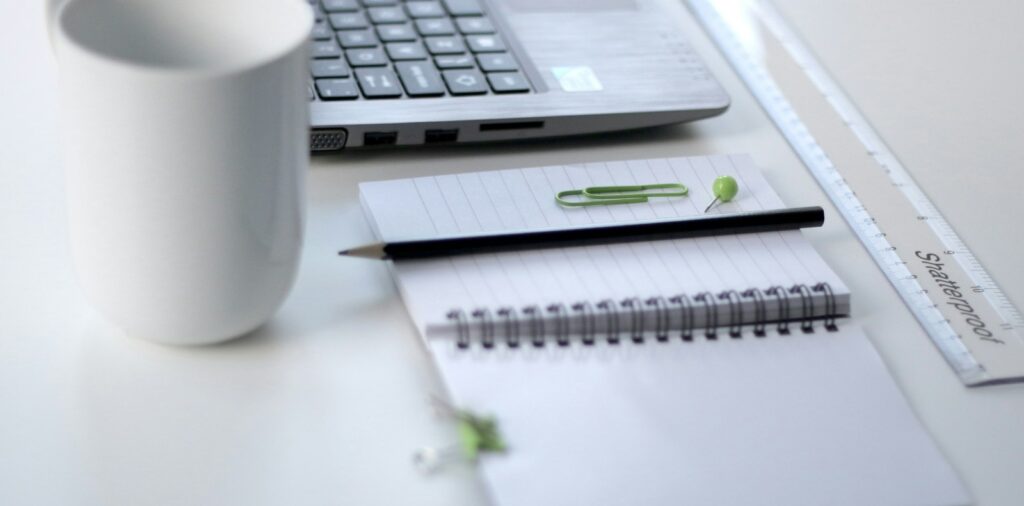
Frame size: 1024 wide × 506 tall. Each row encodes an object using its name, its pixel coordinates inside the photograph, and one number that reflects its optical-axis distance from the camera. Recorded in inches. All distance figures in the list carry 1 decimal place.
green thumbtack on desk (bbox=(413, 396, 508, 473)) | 26.5
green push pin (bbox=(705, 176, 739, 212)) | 31.0
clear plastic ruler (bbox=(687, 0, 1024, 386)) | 29.7
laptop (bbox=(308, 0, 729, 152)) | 31.7
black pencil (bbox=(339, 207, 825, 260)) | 28.7
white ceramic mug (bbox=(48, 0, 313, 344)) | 25.4
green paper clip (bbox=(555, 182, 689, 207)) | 30.7
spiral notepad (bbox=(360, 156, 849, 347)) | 28.3
